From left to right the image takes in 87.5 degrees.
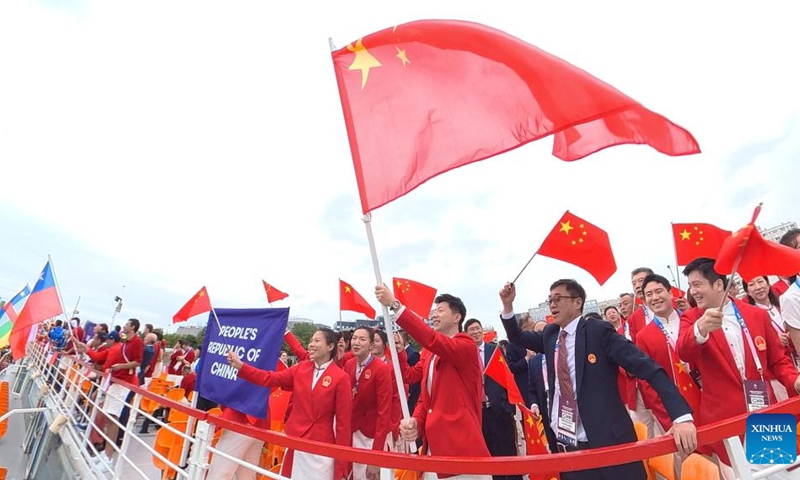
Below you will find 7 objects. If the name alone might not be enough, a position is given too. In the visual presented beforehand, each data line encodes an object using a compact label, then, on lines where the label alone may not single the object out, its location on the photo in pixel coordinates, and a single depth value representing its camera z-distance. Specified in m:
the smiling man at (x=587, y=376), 2.31
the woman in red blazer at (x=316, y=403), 3.29
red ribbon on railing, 1.42
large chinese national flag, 2.06
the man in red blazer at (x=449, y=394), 2.54
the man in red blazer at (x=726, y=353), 2.47
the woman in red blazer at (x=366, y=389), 3.96
